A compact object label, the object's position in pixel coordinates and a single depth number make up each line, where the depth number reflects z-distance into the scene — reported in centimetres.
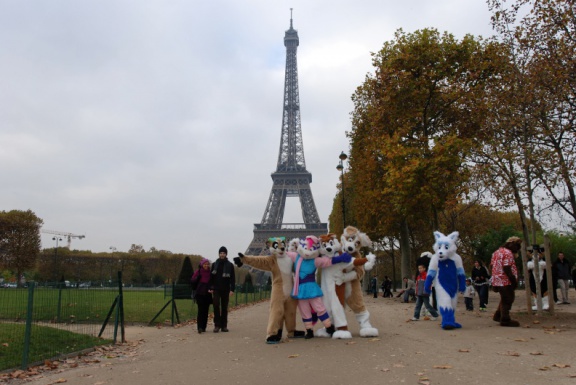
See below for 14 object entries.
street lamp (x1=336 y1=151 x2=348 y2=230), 2789
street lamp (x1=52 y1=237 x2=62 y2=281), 5631
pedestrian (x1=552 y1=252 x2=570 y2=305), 1650
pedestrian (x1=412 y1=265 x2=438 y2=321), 1259
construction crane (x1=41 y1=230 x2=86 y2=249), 15825
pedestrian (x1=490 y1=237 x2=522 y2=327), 1064
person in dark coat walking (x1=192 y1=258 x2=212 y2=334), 1117
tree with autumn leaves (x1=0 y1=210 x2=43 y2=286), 5031
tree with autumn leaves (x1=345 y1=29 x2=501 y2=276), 1767
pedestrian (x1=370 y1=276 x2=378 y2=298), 3032
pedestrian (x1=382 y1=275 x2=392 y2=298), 3078
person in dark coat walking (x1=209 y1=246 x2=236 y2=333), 1112
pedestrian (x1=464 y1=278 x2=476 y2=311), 1616
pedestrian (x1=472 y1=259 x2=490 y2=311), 1611
